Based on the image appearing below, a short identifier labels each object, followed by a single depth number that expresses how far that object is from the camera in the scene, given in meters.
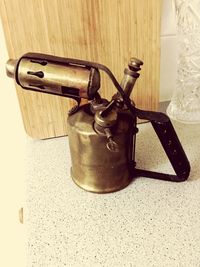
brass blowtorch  0.43
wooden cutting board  0.55
